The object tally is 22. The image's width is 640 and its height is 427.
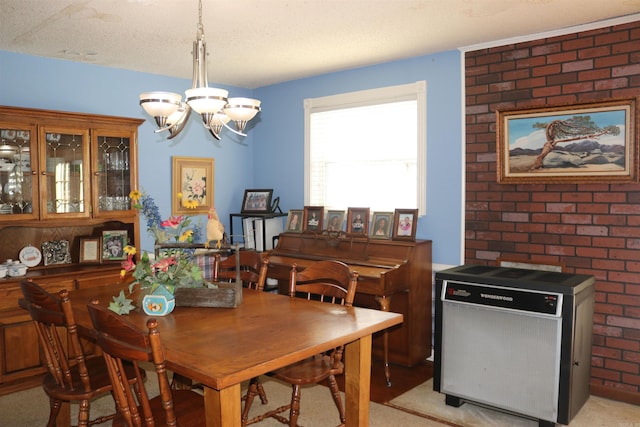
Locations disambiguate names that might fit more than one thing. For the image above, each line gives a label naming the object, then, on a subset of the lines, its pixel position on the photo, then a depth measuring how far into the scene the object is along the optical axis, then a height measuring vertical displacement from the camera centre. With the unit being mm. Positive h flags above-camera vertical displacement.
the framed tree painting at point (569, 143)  3287 +366
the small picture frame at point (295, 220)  4742 -191
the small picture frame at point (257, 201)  5102 -21
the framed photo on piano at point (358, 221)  4289 -176
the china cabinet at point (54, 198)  3600 +4
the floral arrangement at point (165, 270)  2422 -334
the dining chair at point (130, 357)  1725 -526
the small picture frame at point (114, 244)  4215 -362
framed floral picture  4805 +151
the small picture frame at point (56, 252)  4031 -408
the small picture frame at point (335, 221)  4504 -185
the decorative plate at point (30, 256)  3883 -420
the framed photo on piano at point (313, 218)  4574 -164
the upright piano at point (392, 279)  3713 -575
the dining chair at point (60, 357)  2207 -684
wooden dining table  1761 -537
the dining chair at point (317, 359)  2543 -822
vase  2420 -473
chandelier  2275 +421
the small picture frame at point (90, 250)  4156 -405
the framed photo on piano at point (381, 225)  4184 -206
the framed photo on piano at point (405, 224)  4023 -189
